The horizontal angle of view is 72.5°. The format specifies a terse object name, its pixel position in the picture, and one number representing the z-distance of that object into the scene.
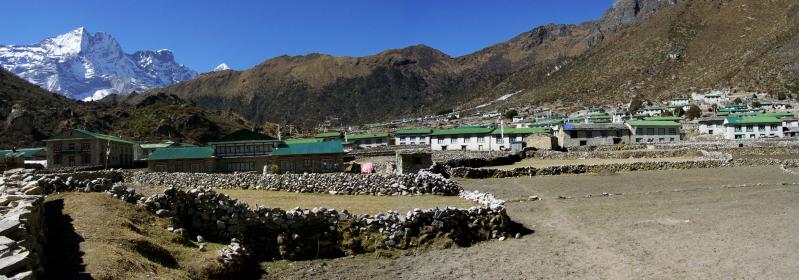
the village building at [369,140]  106.81
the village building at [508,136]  94.50
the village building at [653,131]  92.94
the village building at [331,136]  102.31
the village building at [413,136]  105.31
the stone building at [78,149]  65.88
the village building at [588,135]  90.56
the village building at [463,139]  96.75
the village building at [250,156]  52.38
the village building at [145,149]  84.00
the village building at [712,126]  101.38
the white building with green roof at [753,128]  96.12
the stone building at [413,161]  45.41
